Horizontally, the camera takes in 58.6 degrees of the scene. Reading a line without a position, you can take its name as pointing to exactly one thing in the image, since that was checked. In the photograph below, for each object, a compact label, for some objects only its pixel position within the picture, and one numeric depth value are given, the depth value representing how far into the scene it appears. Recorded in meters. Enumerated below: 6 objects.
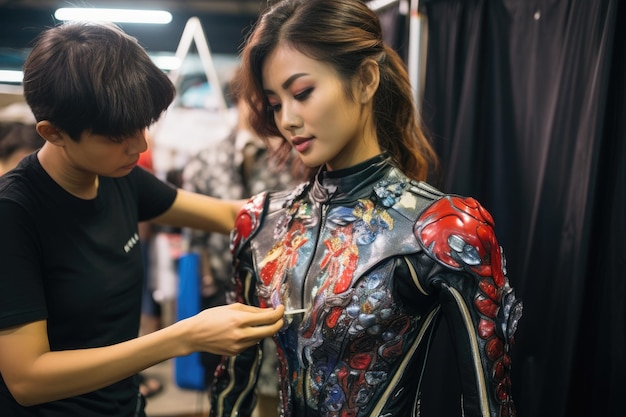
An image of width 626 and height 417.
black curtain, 1.30
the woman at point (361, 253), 1.01
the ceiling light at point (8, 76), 2.56
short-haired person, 1.05
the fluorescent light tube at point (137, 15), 4.24
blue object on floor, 2.83
